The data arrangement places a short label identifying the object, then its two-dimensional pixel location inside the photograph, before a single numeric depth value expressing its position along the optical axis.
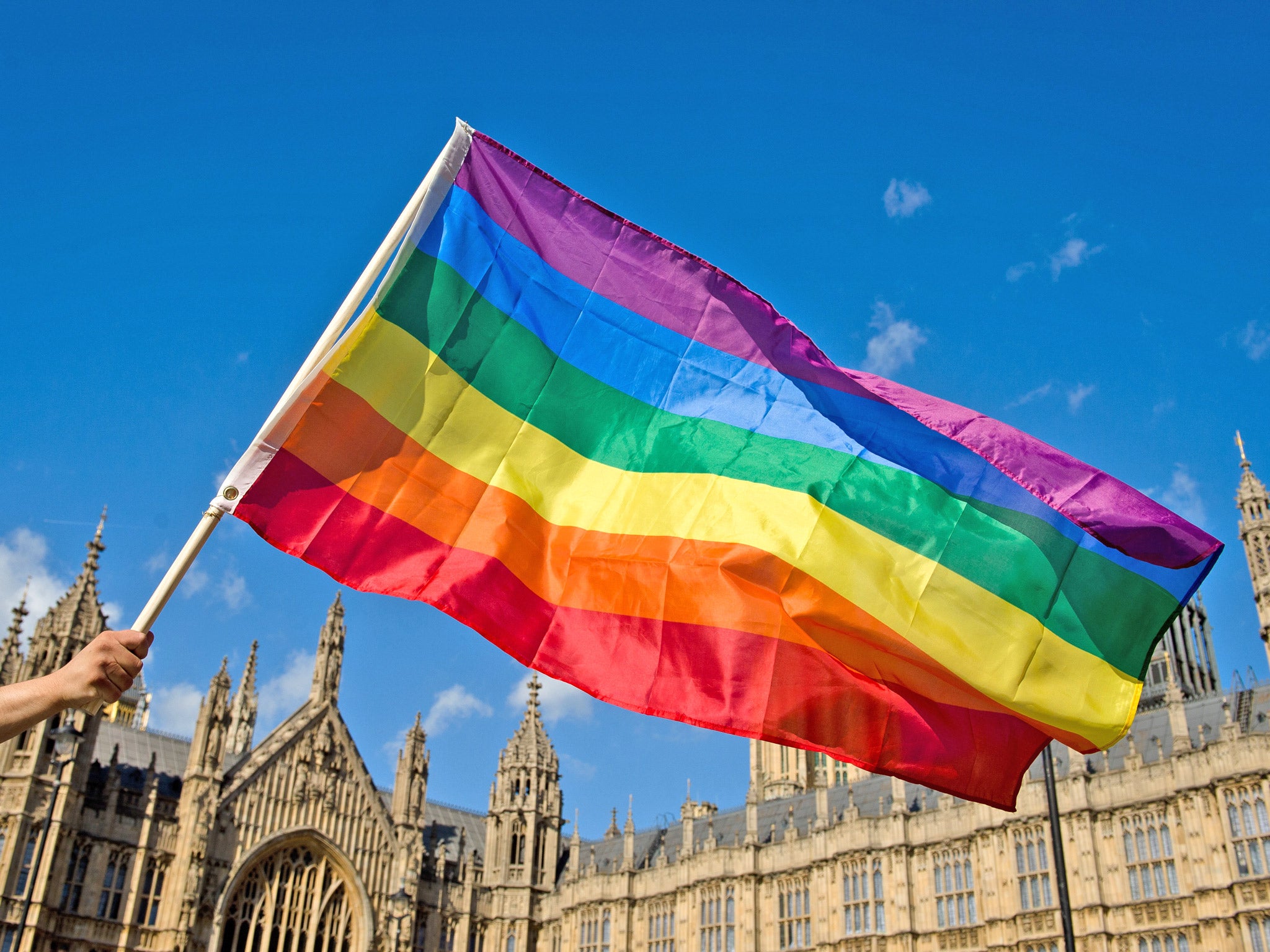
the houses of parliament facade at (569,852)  36.47
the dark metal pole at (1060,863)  17.06
